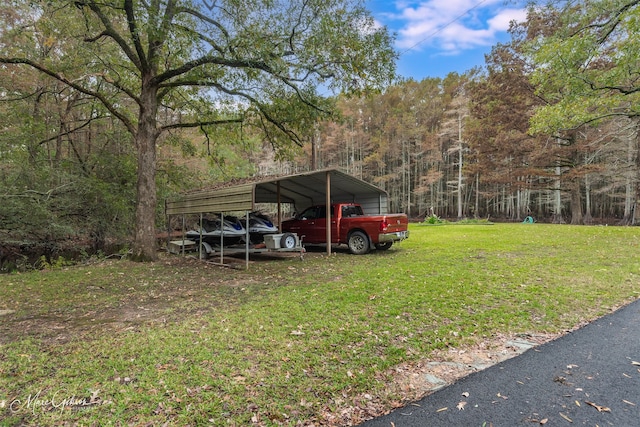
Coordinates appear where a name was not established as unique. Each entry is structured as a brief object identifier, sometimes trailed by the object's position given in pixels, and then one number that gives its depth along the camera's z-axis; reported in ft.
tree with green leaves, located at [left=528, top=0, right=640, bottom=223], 29.09
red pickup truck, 31.48
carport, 26.23
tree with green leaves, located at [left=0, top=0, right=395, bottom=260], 23.90
